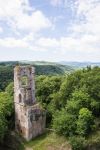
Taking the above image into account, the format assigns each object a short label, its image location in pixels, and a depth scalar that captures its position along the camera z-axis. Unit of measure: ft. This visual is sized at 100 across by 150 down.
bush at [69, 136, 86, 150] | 60.98
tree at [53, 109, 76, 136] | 66.43
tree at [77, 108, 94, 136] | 64.92
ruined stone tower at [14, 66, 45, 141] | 70.62
